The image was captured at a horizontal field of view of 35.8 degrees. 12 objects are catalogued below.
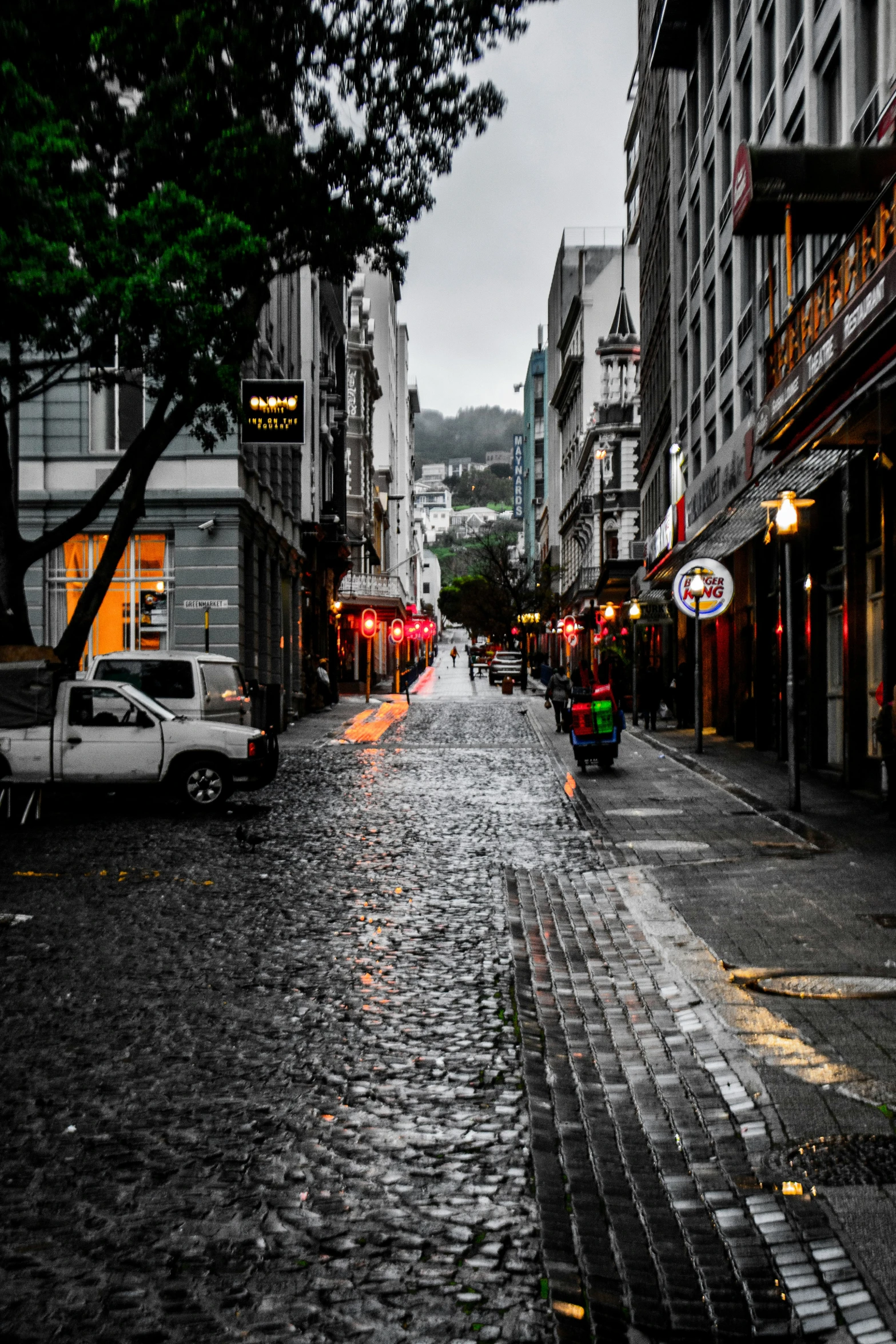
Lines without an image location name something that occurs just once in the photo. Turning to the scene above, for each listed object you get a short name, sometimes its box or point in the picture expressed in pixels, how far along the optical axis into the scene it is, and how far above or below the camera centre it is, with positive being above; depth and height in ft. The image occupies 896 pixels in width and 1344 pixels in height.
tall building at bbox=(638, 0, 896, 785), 46.93 +15.60
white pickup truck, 52.19 -2.45
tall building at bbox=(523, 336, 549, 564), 478.18 +79.61
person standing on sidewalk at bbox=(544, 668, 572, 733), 98.13 -1.47
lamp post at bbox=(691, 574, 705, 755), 74.33 +0.19
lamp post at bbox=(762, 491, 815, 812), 48.60 +2.12
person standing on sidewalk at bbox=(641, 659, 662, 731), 105.19 -1.82
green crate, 69.05 -2.10
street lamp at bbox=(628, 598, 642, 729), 108.37 +4.34
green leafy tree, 50.21 +20.05
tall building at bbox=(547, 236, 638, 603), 267.39 +63.13
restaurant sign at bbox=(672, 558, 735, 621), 74.49 +4.41
